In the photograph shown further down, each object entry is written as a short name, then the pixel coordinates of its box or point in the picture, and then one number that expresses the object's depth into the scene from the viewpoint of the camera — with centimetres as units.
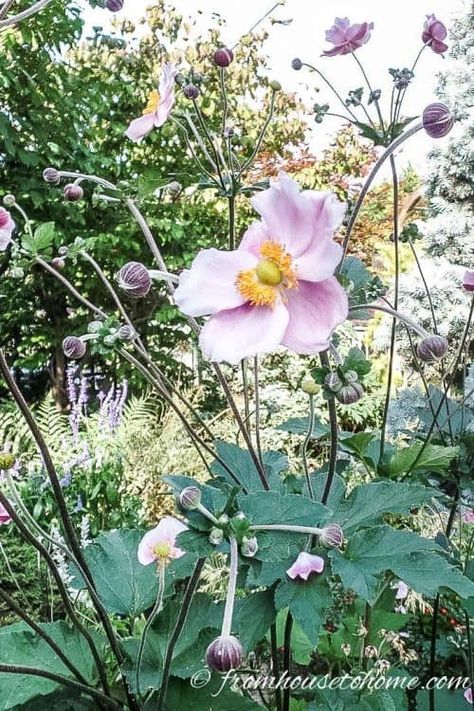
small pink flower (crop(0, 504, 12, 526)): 68
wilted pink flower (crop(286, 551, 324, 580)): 53
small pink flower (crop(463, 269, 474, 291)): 68
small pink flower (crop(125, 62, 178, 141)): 64
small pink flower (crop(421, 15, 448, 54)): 78
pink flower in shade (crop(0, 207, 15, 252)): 54
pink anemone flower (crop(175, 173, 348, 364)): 43
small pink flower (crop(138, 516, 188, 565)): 59
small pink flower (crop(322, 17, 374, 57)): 79
